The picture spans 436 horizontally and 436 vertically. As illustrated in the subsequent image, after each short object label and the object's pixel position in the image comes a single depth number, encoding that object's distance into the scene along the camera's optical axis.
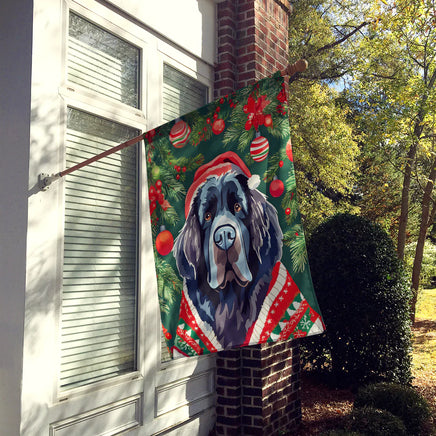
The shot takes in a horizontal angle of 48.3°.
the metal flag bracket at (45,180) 3.20
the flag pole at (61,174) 3.01
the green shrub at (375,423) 4.43
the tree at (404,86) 9.08
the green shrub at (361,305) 6.28
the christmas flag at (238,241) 2.76
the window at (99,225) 3.48
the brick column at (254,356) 4.80
